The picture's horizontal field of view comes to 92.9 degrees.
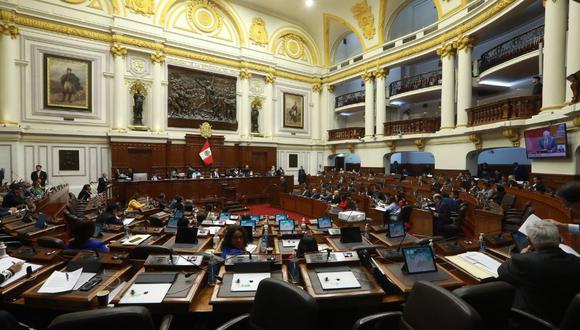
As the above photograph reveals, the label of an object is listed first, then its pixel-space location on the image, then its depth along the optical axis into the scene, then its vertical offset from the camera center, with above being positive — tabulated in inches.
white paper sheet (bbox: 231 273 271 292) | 91.8 -42.4
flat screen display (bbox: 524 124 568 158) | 268.1 +21.3
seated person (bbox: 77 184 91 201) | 350.2 -46.2
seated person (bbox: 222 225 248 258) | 133.6 -39.2
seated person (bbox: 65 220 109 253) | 132.6 -38.5
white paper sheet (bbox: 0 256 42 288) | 93.2 -41.2
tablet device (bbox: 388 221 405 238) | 156.3 -39.0
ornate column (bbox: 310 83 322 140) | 757.9 +136.8
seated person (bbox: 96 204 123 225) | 202.4 -44.4
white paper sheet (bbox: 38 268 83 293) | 86.8 -40.4
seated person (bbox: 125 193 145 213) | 273.6 -48.6
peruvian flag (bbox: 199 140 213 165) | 570.6 +11.4
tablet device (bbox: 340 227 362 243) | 148.3 -40.3
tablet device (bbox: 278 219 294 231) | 188.4 -45.0
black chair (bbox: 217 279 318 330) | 64.3 -36.9
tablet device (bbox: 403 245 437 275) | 101.6 -36.7
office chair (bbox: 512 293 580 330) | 62.4 -42.6
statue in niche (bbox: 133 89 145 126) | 513.3 +97.1
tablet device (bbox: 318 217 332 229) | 196.9 -45.1
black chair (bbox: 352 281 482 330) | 54.8 -32.9
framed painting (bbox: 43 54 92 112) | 450.0 +126.4
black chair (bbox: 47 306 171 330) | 52.9 -31.7
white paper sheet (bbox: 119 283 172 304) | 83.7 -42.7
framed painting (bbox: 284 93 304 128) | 713.6 +130.8
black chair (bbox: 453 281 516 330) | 67.6 -34.5
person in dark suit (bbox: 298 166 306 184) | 636.1 -41.0
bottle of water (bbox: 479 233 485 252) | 125.9 -38.6
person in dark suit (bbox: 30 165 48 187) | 390.9 -25.1
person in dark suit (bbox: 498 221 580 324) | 76.3 -32.0
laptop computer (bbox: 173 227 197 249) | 152.9 -42.8
